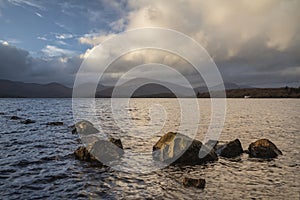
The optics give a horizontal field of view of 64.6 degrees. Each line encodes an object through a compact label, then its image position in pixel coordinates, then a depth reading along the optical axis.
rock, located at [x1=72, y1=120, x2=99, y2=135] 28.30
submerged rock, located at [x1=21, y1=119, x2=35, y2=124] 38.24
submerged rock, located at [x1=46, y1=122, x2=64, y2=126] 36.74
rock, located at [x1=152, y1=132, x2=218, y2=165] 15.65
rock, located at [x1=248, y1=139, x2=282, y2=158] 17.36
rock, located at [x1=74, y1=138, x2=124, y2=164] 15.87
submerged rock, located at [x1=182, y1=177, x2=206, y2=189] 11.42
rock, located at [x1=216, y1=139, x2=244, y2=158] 17.75
